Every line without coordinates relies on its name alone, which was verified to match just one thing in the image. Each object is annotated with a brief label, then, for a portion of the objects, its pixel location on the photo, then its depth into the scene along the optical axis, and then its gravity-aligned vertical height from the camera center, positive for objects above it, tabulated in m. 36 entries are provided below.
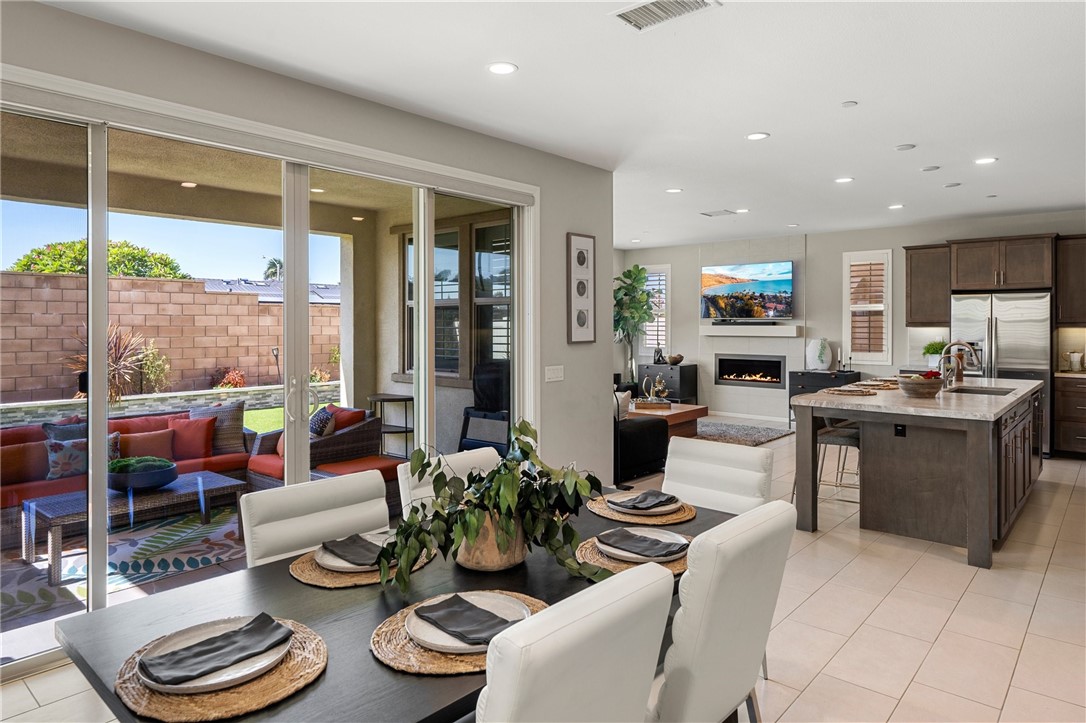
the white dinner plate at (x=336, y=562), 1.84 -0.59
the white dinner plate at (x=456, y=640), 1.39 -0.61
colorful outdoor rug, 2.69 -0.94
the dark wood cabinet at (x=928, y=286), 7.74 +0.69
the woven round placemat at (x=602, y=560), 1.88 -0.61
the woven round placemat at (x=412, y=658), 1.33 -0.63
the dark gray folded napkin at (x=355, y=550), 1.89 -0.58
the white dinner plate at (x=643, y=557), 1.92 -0.59
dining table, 1.22 -0.63
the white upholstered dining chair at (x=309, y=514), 2.10 -0.55
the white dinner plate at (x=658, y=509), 2.36 -0.57
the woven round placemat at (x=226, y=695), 1.19 -0.63
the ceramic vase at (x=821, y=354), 9.05 -0.10
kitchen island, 3.92 -0.74
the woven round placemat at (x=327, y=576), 1.77 -0.61
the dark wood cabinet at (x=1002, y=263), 6.92 +0.86
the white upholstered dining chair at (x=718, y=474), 2.56 -0.50
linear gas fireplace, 9.73 -0.35
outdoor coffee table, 2.75 -0.69
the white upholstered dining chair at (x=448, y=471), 2.54 -0.48
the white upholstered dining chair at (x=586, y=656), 1.05 -0.51
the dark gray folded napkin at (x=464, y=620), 1.44 -0.61
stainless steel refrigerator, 6.90 +0.14
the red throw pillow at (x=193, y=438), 3.20 -0.43
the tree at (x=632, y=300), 8.55 +0.60
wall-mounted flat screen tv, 9.55 +0.80
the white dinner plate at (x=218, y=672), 1.24 -0.61
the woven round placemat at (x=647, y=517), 2.30 -0.59
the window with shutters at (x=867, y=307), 8.66 +0.51
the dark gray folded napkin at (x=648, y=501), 2.40 -0.56
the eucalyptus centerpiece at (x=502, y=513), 1.72 -0.44
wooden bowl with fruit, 4.59 -0.27
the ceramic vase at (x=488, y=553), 1.85 -0.56
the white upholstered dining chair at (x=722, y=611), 1.51 -0.62
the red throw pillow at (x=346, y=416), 3.77 -0.39
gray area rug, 7.99 -1.08
